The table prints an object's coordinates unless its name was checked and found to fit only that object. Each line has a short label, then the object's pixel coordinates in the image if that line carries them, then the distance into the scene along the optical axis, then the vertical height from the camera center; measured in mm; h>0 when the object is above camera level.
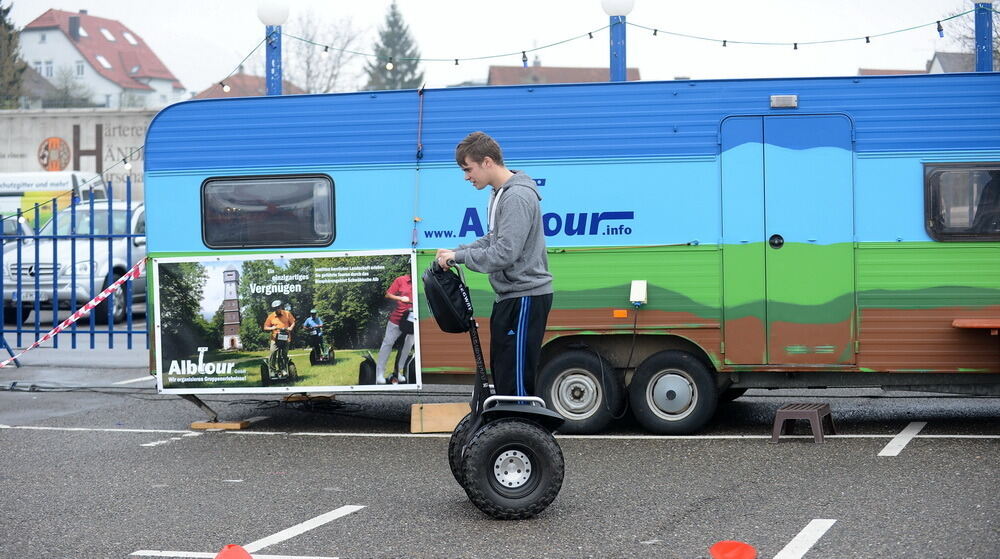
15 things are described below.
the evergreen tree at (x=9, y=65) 60875 +11967
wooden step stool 8484 -894
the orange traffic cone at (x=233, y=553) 5368 -1149
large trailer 8914 +583
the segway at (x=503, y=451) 6230 -823
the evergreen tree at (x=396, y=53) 76688 +17522
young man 6215 +146
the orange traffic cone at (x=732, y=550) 5348 -1166
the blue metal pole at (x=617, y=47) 11758 +2389
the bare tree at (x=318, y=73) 57656 +10759
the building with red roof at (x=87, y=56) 102500 +20879
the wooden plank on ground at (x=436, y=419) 9320 -973
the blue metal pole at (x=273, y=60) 12250 +2404
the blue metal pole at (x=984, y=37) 10641 +2223
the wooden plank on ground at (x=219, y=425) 9578 -1028
